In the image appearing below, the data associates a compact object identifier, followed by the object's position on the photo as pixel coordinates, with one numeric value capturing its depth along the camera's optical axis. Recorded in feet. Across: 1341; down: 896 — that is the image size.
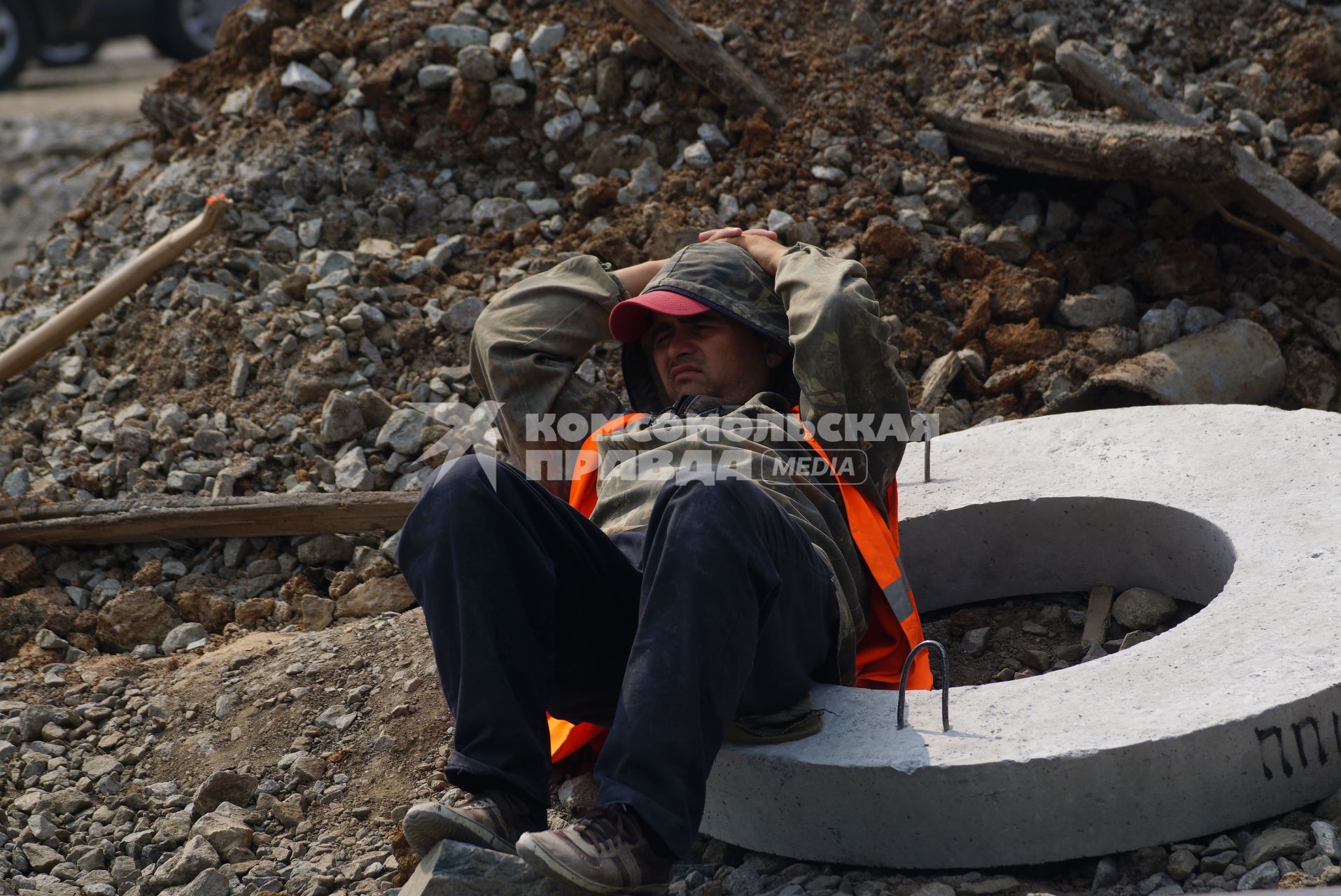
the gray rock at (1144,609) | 24.95
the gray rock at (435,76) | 41.70
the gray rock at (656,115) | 39.83
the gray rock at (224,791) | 22.56
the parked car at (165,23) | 88.28
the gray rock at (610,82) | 40.19
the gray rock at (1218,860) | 17.12
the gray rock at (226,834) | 21.14
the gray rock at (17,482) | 34.32
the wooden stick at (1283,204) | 33.35
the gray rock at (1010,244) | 35.81
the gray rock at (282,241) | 39.81
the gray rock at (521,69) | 41.06
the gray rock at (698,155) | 38.63
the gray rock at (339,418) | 33.68
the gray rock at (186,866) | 20.47
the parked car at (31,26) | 88.02
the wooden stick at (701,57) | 39.09
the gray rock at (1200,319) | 33.88
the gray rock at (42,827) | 22.12
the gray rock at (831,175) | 37.55
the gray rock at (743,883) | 18.52
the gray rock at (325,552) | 31.19
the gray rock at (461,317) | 36.17
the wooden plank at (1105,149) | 32.68
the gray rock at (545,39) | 41.60
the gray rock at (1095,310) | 34.42
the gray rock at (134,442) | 34.47
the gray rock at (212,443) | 34.25
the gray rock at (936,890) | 17.42
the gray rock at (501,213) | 39.34
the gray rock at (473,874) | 15.87
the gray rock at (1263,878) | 16.56
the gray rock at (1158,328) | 33.73
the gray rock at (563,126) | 40.42
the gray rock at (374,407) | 34.04
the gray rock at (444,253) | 38.37
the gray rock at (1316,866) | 16.56
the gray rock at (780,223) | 36.01
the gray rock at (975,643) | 25.88
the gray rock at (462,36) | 42.11
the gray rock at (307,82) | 42.63
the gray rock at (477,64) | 41.14
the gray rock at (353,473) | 32.24
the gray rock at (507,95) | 41.11
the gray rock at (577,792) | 21.53
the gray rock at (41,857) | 21.47
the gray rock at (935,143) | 38.25
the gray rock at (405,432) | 33.22
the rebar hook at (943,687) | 18.26
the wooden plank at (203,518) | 30.89
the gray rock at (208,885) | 20.01
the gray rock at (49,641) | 28.84
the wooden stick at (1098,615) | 25.32
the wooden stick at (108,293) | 36.99
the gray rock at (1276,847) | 17.04
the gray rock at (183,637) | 29.17
